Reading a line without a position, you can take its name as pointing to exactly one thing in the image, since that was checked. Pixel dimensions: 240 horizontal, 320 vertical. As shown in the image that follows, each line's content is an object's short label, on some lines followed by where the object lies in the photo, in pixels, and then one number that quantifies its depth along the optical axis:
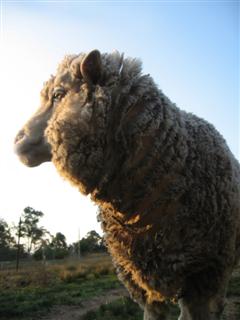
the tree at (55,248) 29.02
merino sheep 1.77
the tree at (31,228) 32.83
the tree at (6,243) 29.93
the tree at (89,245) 30.87
